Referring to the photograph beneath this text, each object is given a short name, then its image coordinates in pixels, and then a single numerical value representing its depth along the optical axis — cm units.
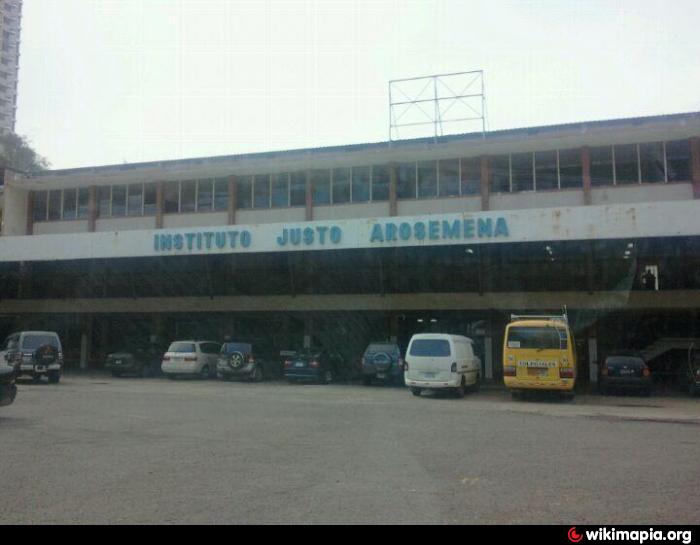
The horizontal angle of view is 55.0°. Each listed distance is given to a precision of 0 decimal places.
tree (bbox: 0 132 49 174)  9021
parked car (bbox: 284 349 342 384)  2611
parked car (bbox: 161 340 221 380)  2741
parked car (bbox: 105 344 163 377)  2956
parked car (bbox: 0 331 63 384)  2297
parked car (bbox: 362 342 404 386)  2470
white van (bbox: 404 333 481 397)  1991
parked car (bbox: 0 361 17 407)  1319
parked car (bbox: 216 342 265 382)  2689
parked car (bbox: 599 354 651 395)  2203
